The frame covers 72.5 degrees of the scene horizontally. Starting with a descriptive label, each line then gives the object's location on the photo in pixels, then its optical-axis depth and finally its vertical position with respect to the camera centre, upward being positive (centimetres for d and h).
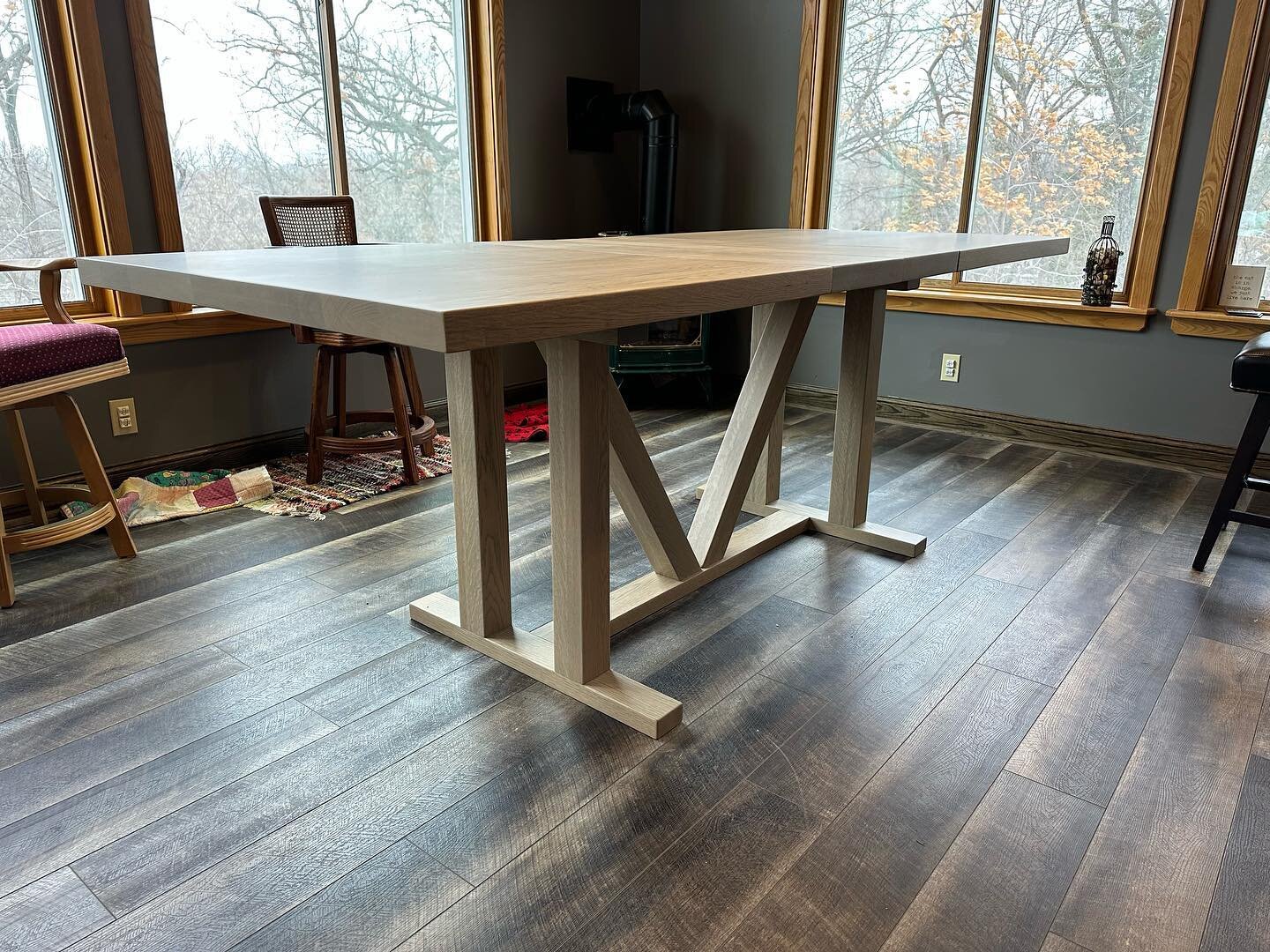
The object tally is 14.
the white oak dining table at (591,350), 111 -28
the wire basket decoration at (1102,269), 318 -19
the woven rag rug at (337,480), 272 -89
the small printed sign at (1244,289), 297 -24
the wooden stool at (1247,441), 205 -53
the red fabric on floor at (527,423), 351 -87
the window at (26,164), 249 +12
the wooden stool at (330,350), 277 -44
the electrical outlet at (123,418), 276 -65
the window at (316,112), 286 +34
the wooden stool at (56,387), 200 -41
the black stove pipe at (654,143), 396 +31
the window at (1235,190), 283 +9
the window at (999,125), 309 +34
